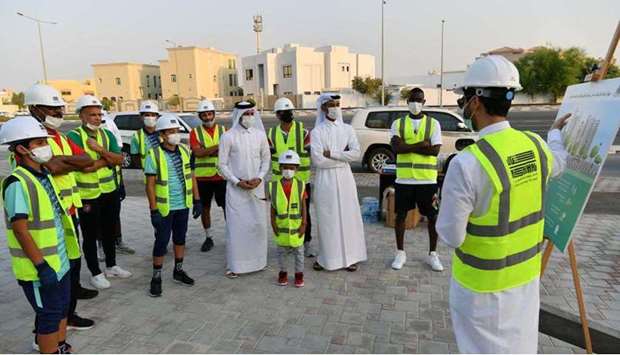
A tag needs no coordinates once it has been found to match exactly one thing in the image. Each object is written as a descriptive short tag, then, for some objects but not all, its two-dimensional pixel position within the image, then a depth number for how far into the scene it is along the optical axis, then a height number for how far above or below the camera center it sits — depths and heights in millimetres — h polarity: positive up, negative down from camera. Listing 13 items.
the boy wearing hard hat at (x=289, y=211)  4410 -1127
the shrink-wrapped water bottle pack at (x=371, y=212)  7047 -1837
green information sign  2441 -328
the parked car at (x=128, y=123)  13492 -565
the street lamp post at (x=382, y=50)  36250 +4349
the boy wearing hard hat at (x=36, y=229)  2691 -778
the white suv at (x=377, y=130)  11269 -794
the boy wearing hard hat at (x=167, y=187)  4246 -832
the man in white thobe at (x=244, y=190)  4852 -995
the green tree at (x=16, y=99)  84312 +1870
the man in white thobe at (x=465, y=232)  1921 -620
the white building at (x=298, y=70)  65562 +5044
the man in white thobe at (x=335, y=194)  4824 -1048
